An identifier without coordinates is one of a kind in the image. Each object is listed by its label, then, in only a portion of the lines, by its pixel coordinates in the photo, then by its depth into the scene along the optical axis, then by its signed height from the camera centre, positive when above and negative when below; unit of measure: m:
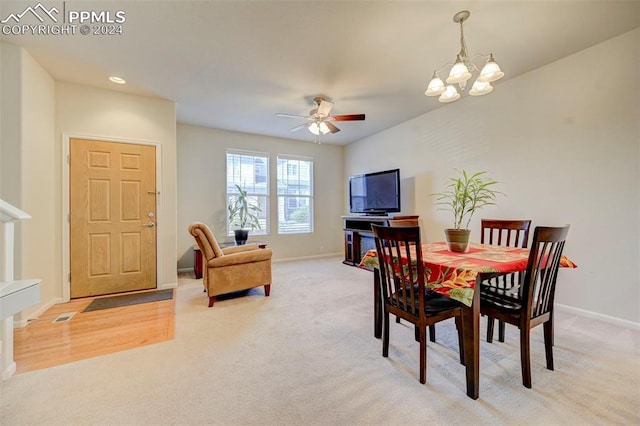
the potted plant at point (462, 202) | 1.97 +0.13
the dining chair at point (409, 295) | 1.60 -0.56
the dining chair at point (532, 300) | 1.52 -0.59
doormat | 2.99 -1.02
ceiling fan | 3.47 +1.32
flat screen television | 4.55 +0.41
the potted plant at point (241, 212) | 5.13 +0.07
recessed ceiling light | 3.07 +1.63
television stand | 4.83 -0.45
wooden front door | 3.22 +0.00
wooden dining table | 1.44 -0.38
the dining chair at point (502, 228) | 2.12 -0.15
